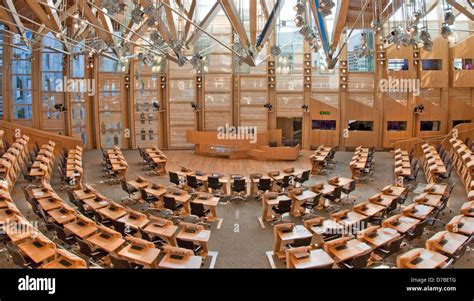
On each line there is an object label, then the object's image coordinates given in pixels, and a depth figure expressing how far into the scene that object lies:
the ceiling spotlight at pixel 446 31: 14.24
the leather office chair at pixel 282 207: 13.36
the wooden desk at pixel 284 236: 10.77
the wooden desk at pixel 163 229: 11.04
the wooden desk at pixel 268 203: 13.96
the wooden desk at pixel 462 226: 10.61
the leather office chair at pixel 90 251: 9.82
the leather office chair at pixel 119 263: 8.64
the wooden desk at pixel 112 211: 12.15
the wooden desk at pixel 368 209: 12.49
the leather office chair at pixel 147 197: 14.85
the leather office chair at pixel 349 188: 15.56
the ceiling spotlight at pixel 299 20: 13.72
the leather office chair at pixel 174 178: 17.13
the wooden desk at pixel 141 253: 9.24
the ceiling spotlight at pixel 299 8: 12.44
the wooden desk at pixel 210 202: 13.77
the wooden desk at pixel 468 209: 11.77
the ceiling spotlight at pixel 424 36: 14.33
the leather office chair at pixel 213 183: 16.21
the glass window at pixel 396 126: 26.47
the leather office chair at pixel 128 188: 15.72
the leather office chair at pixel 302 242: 10.48
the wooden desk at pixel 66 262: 8.48
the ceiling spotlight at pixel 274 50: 16.80
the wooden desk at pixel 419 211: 12.11
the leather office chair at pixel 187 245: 10.52
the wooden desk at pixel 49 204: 12.42
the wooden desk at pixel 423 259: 8.59
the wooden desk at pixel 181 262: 8.93
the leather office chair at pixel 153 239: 11.07
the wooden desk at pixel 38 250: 8.95
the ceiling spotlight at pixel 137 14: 12.09
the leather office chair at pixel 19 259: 8.78
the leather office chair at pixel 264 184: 16.11
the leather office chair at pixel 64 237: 10.67
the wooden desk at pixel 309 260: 8.99
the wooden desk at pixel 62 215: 11.44
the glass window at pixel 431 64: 26.22
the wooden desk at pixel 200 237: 10.79
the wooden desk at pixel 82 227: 10.59
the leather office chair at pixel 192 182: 16.58
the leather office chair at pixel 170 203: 13.84
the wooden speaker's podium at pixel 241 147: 23.98
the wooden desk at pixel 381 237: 10.23
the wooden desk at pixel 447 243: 9.65
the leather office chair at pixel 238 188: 16.03
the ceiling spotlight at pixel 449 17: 13.16
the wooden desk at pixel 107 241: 9.88
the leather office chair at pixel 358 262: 9.23
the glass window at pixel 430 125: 26.27
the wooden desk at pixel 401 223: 11.16
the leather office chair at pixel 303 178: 17.16
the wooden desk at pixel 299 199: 14.27
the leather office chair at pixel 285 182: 16.61
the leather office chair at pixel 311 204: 14.17
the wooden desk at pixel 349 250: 9.52
